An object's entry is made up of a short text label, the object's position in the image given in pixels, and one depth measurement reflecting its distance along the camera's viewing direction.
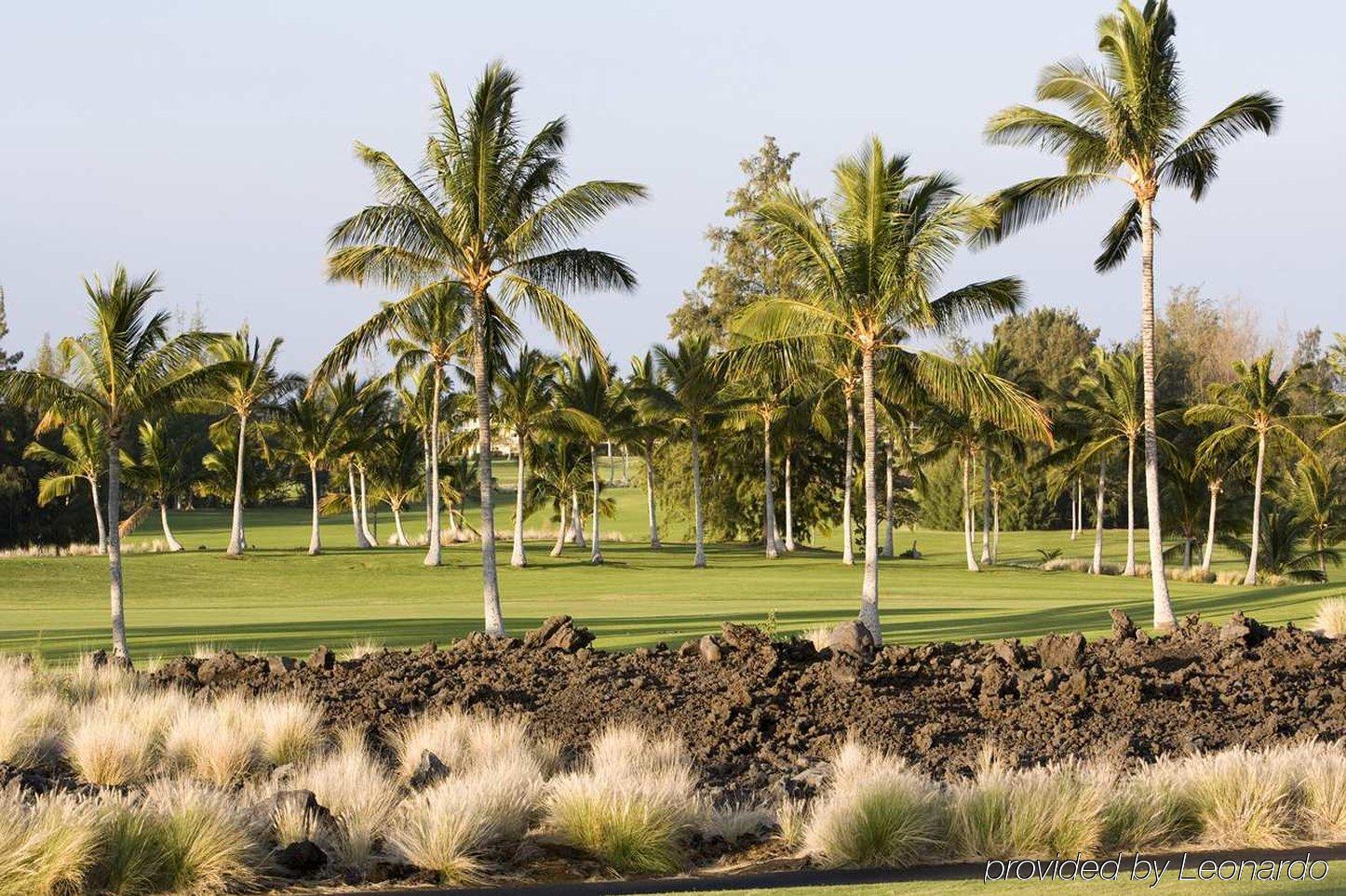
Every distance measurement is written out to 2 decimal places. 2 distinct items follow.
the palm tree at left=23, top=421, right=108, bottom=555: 114.94
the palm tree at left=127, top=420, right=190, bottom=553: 114.74
